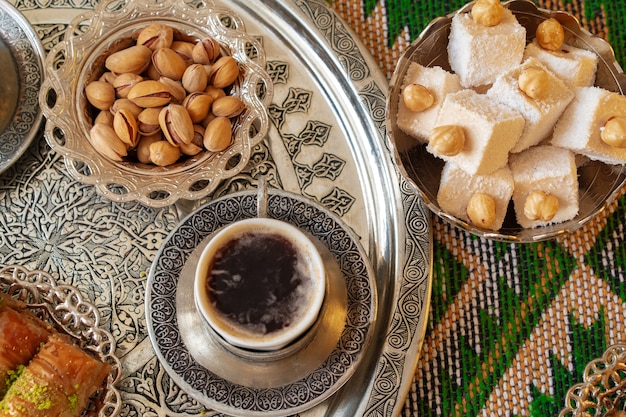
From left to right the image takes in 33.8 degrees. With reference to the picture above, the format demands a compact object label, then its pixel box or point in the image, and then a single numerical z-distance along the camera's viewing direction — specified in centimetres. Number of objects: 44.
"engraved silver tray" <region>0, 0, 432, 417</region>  51
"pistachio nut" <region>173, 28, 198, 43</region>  53
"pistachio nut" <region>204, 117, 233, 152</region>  51
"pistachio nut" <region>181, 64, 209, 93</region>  51
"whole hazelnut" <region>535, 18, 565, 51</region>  51
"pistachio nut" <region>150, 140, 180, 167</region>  51
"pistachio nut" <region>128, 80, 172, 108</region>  51
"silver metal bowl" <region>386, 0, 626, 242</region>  50
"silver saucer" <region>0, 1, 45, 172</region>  52
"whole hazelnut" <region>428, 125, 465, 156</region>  48
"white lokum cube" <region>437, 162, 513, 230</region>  50
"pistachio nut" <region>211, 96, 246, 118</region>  51
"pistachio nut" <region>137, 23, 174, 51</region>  52
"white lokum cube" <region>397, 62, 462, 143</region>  50
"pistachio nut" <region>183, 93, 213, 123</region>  51
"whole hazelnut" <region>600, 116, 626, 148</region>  48
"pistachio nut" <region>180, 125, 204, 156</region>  51
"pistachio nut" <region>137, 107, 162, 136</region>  51
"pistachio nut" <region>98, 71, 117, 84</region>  52
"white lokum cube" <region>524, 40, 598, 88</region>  50
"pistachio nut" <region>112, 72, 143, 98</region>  51
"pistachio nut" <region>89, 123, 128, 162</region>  50
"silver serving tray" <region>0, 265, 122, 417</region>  51
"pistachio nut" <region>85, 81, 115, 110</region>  51
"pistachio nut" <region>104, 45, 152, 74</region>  51
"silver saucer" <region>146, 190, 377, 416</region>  48
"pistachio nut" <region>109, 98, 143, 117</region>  51
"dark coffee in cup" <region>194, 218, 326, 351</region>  46
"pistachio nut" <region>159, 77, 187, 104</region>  51
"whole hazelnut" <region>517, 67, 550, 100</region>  48
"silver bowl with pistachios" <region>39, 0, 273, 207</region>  51
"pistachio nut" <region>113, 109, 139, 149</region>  50
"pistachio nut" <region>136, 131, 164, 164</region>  51
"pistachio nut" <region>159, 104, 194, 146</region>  50
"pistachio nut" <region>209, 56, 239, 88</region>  52
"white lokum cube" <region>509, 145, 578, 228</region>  50
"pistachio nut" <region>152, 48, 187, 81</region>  51
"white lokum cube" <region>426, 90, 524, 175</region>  48
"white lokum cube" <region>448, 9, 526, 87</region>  50
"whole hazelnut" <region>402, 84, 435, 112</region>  50
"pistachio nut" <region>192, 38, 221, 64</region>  52
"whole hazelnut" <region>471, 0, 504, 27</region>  50
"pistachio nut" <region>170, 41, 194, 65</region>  52
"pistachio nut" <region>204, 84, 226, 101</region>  52
